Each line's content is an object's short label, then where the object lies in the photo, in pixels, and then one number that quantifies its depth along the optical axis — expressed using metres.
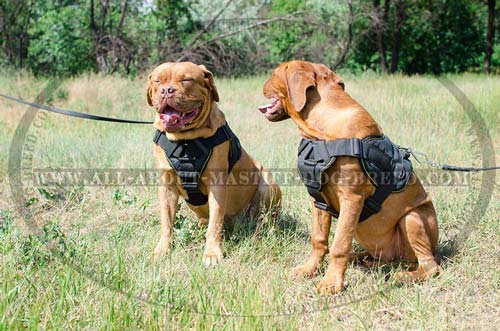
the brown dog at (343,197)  2.73
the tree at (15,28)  17.31
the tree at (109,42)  14.41
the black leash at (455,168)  3.35
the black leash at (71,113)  3.90
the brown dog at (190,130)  3.16
